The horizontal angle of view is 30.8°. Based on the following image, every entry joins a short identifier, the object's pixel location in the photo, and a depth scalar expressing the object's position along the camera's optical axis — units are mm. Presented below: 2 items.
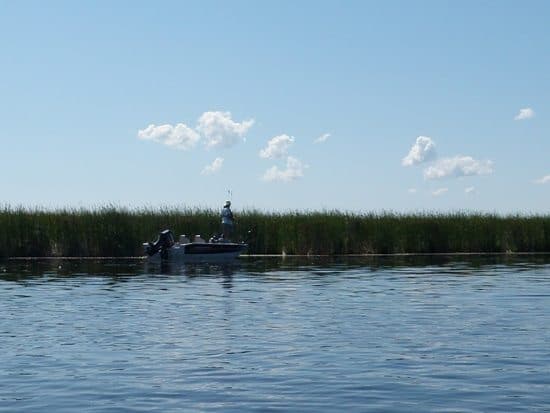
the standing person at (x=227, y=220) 46031
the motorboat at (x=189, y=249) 43719
